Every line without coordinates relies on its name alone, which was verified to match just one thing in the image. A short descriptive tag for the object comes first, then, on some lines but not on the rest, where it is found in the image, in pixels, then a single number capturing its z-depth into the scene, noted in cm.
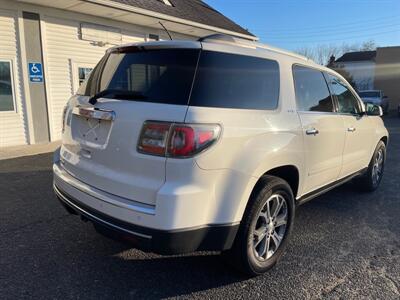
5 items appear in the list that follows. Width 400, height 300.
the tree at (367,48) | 6576
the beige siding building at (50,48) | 951
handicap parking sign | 989
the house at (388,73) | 3362
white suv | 244
